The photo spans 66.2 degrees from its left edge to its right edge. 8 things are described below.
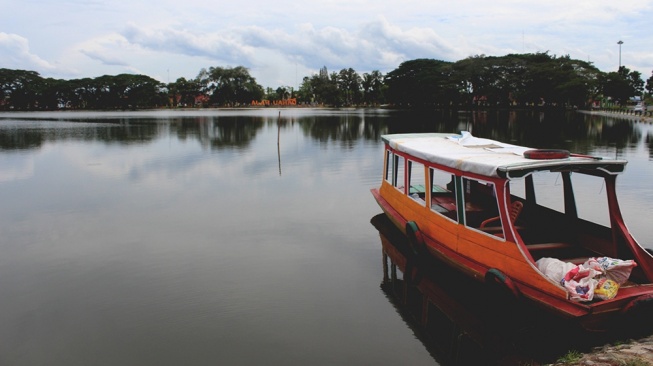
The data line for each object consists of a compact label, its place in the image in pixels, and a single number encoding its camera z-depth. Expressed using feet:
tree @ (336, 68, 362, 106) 405.39
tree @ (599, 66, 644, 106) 266.42
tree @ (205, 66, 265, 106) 412.57
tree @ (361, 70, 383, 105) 405.59
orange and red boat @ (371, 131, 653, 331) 24.56
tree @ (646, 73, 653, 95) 317.36
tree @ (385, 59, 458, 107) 325.21
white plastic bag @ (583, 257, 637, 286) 25.36
